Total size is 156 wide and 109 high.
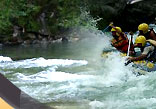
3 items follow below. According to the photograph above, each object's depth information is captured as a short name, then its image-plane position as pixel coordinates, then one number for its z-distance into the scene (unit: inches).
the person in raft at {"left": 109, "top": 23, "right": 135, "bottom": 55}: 534.9
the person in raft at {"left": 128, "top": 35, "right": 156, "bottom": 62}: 435.6
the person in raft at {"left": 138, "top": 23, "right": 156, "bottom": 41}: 479.8
